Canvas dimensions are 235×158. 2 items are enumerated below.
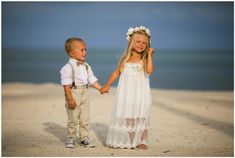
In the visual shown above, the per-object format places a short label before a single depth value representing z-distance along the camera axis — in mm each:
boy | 6965
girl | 7039
